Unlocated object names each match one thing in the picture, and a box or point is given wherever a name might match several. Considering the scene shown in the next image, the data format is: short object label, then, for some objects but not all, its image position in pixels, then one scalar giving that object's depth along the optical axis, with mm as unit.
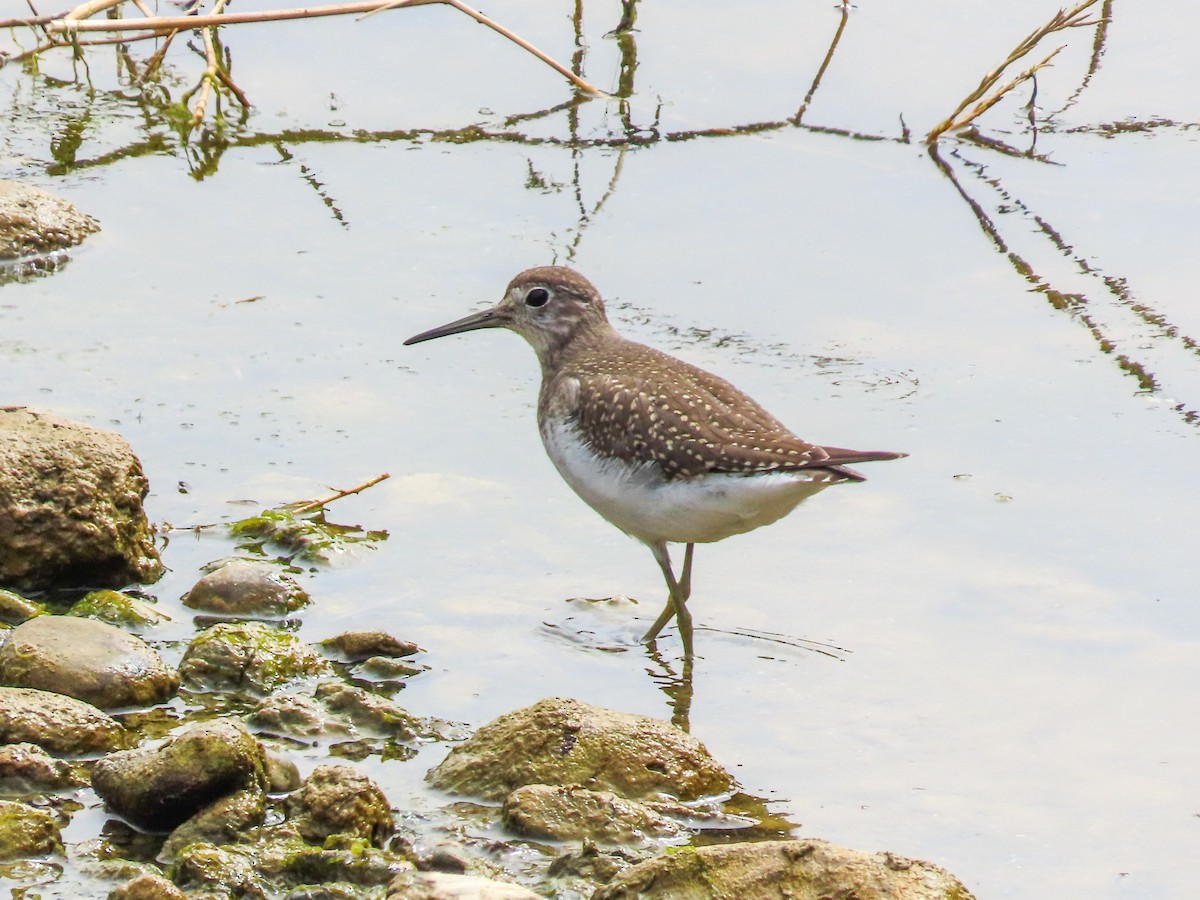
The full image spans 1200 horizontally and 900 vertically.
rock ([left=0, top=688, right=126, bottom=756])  9242
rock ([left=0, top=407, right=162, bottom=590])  11016
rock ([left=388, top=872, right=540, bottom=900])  7449
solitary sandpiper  11258
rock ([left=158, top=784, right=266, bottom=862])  8594
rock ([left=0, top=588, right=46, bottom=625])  10805
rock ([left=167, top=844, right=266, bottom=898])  8109
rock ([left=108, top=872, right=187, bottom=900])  7629
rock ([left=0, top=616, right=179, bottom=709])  9797
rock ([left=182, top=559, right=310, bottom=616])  11328
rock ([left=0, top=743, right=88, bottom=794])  8930
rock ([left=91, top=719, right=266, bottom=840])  8672
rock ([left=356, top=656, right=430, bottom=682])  10797
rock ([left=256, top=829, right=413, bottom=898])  8359
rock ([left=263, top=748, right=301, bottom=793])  9172
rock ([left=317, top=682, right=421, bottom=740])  10102
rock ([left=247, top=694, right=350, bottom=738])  9945
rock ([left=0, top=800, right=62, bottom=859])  8258
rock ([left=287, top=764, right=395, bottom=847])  8641
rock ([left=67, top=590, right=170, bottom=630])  10969
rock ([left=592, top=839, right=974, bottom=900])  7883
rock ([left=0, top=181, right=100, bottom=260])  16234
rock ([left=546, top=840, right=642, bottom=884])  8516
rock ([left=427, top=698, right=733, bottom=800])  9414
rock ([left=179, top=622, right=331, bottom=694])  10375
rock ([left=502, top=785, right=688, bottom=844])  8969
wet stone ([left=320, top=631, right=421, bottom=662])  10914
